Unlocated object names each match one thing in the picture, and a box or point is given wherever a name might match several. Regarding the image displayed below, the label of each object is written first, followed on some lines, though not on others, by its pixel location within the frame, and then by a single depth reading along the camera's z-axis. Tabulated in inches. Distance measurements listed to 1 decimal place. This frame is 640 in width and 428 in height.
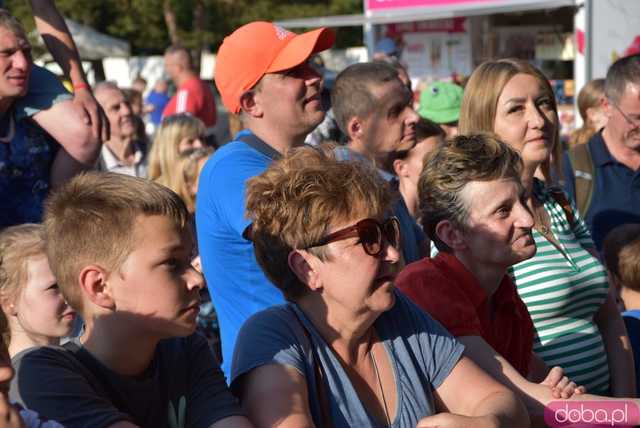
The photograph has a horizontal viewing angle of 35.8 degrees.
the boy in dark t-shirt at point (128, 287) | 99.1
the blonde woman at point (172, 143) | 265.6
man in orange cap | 135.0
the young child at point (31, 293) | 144.0
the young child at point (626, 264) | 185.2
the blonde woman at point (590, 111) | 304.7
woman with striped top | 150.4
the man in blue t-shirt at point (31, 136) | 150.2
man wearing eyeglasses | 221.1
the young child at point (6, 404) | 74.9
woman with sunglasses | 107.1
